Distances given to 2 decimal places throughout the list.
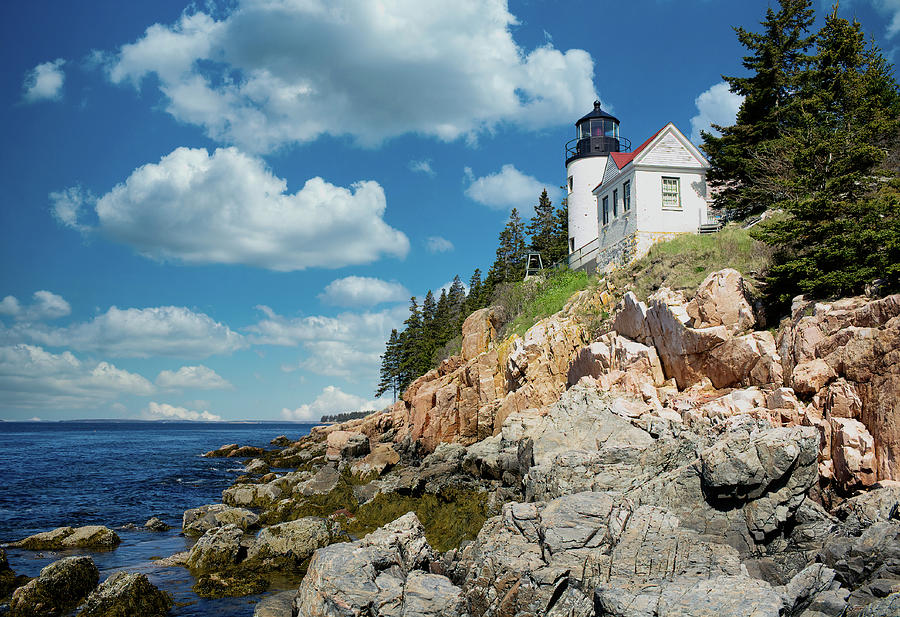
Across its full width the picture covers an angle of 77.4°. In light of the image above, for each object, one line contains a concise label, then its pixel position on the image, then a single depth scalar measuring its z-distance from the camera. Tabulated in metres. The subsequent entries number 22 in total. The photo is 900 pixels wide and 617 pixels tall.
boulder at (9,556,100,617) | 12.59
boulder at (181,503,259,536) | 20.08
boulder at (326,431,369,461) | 35.53
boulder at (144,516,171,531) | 21.22
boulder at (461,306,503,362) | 37.44
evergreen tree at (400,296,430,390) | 65.25
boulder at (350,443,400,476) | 27.97
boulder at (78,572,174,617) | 12.24
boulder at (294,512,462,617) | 10.38
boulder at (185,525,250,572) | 15.37
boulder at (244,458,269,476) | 39.56
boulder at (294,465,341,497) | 25.18
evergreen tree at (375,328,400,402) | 74.06
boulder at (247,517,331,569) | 15.56
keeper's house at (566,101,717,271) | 30.64
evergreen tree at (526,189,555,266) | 56.72
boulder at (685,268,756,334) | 19.11
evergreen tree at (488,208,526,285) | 57.19
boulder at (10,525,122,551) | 18.17
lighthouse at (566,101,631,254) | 38.41
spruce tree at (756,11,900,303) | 16.28
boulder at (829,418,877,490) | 13.02
